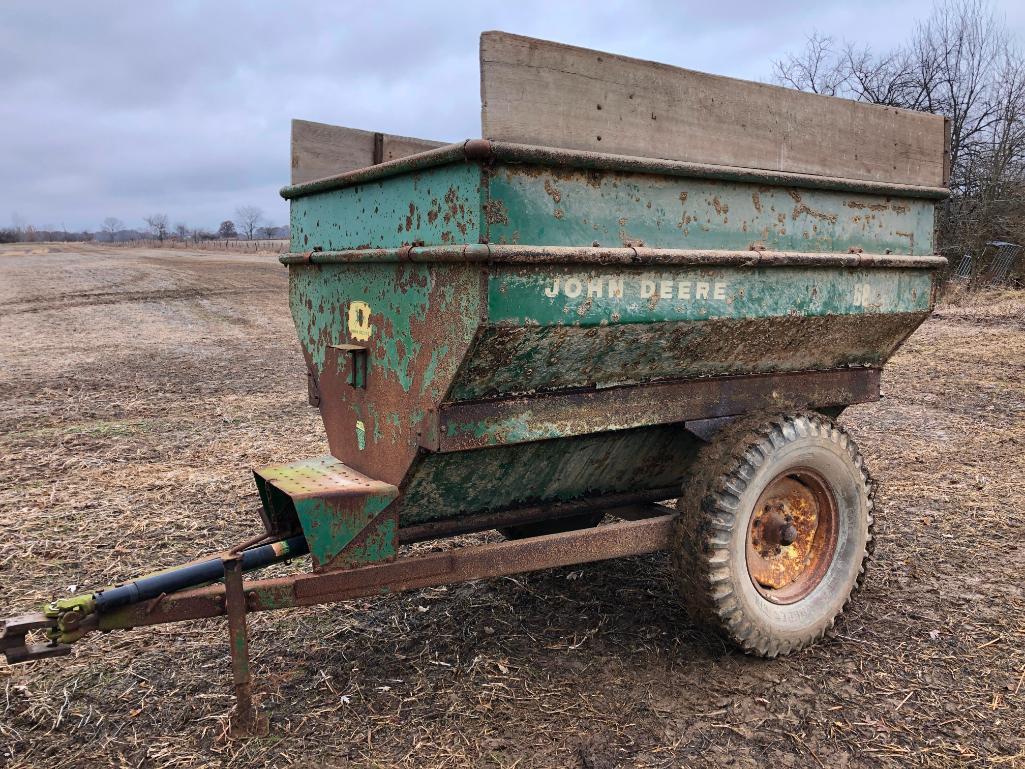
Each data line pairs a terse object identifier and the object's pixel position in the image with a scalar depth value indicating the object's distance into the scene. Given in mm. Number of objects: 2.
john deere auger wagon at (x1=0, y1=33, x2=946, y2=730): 2623
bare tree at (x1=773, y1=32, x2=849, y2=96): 22853
